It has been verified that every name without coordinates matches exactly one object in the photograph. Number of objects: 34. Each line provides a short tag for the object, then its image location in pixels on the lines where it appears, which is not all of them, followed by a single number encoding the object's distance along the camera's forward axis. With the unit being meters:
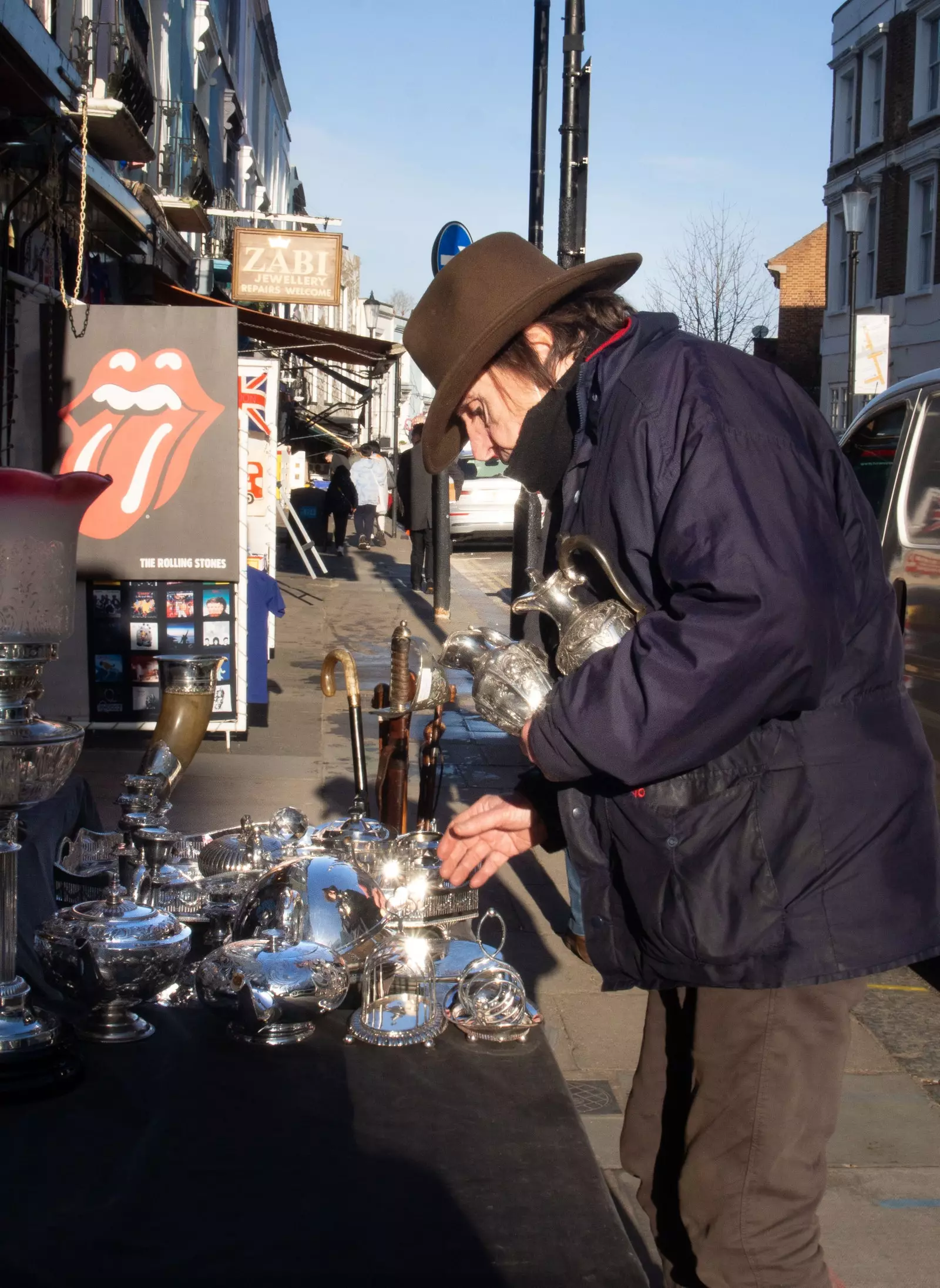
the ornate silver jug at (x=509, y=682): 2.00
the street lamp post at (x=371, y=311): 57.97
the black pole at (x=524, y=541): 5.50
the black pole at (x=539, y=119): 9.97
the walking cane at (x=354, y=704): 3.68
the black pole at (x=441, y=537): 12.52
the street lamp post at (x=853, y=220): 16.57
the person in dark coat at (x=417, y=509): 15.36
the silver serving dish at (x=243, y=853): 3.01
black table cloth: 1.58
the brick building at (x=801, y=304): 37.66
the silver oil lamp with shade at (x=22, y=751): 1.99
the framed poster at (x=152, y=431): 6.84
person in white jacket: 20.91
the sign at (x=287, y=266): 13.59
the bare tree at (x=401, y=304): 74.31
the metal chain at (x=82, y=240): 6.72
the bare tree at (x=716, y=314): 34.84
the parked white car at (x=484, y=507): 21.86
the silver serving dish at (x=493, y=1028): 2.37
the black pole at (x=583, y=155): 7.26
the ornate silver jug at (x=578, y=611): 1.90
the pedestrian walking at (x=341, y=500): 21.22
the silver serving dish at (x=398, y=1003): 2.31
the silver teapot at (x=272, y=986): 2.24
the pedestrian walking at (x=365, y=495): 20.67
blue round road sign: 9.99
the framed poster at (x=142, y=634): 7.17
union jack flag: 10.05
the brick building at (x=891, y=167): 26.77
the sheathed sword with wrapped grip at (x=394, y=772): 3.83
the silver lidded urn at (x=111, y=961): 2.22
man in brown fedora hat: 1.65
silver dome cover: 2.52
